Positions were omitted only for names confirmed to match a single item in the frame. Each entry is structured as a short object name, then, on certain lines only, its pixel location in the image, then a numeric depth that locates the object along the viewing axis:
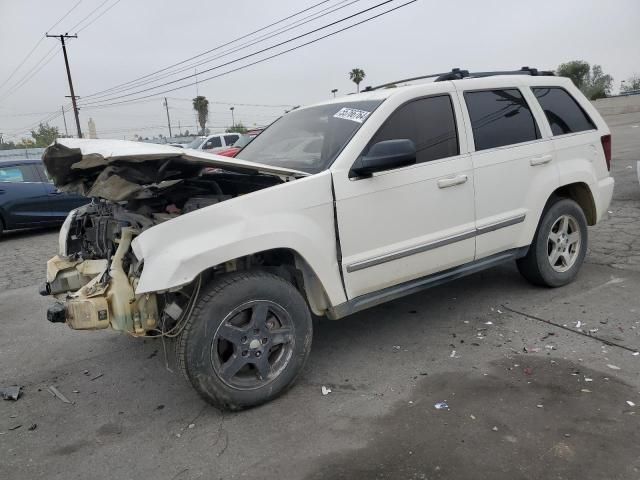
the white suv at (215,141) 20.69
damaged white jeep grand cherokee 3.04
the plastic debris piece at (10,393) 3.65
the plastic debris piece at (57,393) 3.61
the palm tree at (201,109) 66.31
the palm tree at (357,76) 62.69
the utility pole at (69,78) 37.38
